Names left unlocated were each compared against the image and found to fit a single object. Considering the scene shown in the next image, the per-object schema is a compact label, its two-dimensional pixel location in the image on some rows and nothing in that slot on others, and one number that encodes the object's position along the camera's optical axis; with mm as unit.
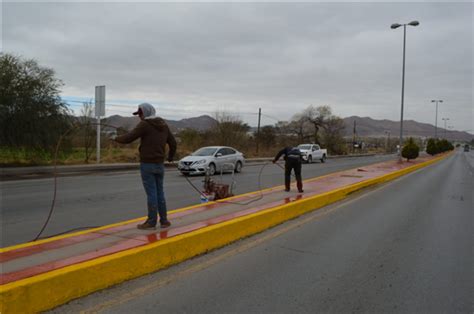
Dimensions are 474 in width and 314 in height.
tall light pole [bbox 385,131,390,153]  95038
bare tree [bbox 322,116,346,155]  65438
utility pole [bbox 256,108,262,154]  47000
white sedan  17891
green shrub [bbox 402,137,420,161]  34031
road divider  3580
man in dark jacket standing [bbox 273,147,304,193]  10883
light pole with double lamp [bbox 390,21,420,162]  26978
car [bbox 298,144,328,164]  34000
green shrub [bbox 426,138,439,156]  53169
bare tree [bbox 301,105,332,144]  69750
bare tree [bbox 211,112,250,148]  40062
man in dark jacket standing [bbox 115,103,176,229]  5562
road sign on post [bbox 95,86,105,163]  23828
